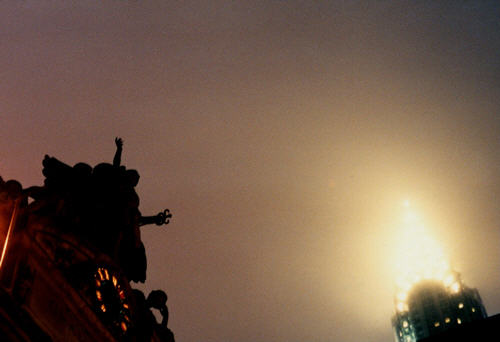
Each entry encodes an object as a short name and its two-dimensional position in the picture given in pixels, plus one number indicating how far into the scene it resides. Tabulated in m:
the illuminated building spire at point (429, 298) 155.75
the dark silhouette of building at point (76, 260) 15.31
